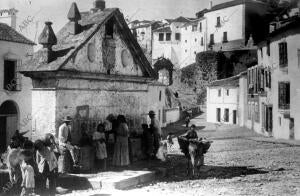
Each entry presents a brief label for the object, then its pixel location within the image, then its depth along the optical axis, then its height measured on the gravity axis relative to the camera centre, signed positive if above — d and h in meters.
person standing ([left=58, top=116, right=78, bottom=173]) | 11.62 -1.42
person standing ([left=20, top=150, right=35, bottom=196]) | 9.41 -1.77
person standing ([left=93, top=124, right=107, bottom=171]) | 12.50 -1.31
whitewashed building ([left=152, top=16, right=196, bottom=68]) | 80.50 +12.92
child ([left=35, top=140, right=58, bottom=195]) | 9.92 -1.60
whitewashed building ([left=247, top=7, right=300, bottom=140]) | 26.77 +1.42
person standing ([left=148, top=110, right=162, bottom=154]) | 15.49 -1.12
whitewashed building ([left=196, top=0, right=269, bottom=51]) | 56.09 +11.82
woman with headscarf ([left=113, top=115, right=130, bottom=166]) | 13.30 -1.48
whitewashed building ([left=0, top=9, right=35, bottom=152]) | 23.17 +0.98
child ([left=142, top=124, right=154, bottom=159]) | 15.30 -1.54
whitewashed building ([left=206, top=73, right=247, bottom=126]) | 42.03 +0.18
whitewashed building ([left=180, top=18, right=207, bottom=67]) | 72.00 +11.71
